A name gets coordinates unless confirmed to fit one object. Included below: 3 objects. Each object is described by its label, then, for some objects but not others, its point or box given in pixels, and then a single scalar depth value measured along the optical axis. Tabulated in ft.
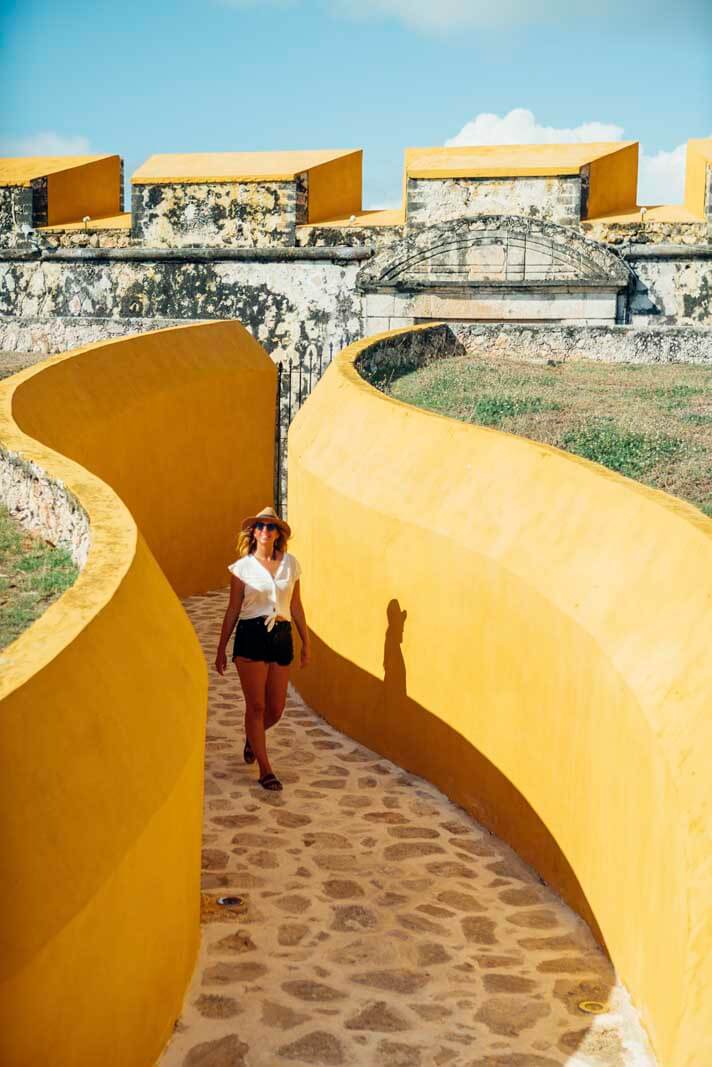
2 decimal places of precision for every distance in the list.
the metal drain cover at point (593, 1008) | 15.90
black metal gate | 47.01
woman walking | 22.75
